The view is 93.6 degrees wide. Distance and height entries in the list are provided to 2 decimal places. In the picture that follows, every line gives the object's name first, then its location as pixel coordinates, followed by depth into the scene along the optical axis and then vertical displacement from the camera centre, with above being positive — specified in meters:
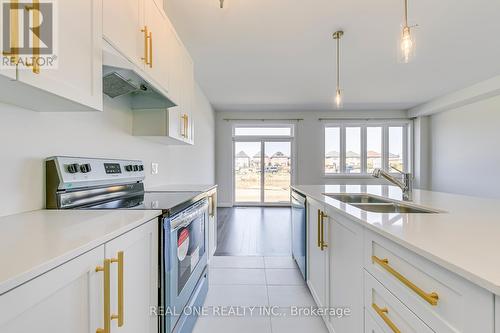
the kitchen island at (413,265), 0.57 -0.32
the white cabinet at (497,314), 0.50 -0.31
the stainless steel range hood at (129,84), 1.17 +0.54
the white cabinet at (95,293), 0.50 -0.34
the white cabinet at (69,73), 0.79 +0.37
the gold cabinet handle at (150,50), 1.53 +0.77
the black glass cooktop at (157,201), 1.25 -0.20
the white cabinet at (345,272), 1.09 -0.54
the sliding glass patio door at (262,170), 6.54 -0.07
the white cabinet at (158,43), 1.56 +0.91
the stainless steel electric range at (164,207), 1.14 -0.22
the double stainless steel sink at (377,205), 1.51 -0.27
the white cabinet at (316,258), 1.55 -0.66
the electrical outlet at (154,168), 2.38 +0.00
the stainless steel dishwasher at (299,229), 2.09 -0.61
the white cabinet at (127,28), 1.16 +0.77
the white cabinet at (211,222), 2.25 -0.56
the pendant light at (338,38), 2.68 +1.54
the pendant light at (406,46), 1.69 +0.89
